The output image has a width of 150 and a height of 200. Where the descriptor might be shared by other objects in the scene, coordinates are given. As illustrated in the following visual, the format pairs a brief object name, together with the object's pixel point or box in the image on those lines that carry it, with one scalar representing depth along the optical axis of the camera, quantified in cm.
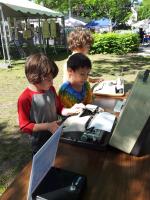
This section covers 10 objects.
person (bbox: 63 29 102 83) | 201
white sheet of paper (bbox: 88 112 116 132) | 114
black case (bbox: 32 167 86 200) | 77
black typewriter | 108
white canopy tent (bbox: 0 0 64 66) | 680
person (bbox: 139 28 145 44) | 1282
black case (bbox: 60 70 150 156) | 99
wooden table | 83
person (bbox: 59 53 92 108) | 147
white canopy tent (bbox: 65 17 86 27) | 1638
